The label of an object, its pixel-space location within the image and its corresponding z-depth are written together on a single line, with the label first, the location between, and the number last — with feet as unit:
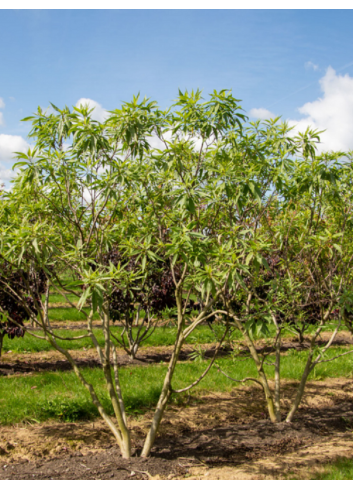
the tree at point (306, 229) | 16.90
